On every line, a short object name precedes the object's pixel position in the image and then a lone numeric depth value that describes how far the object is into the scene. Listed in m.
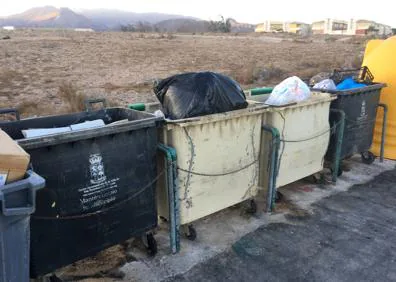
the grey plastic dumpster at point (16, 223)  1.87
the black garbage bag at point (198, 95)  3.41
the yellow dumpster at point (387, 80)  5.73
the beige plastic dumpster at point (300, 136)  4.12
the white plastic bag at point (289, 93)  4.16
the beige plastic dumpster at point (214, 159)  3.30
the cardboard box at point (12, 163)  1.86
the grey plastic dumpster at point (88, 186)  2.62
